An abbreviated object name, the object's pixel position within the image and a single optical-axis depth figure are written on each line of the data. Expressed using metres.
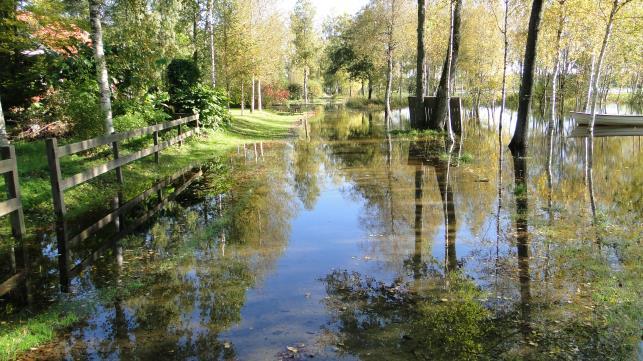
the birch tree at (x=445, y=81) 18.80
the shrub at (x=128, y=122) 14.30
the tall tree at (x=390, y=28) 31.73
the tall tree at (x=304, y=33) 55.34
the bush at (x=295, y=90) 66.51
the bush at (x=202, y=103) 19.48
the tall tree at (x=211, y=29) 25.81
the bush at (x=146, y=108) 16.09
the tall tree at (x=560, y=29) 15.51
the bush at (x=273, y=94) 45.97
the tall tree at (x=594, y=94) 12.51
